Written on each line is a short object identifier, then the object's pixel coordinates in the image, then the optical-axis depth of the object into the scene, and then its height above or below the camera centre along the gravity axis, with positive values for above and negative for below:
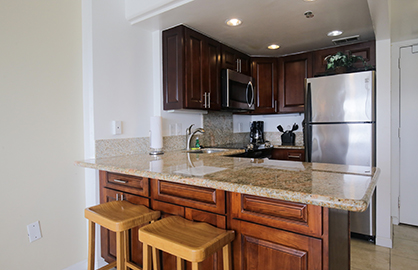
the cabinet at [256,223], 0.98 -0.43
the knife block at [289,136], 3.66 -0.11
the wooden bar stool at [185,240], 1.01 -0.48
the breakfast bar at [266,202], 0.95 -0.34
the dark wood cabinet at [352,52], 2.81 +0.89
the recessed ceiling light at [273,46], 3.05 +1.02
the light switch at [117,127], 2.14 +0.03
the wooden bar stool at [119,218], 1.35 -0.49
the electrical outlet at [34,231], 1.74 -0.70
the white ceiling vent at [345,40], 2.73 +0.99
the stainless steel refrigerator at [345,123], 2.43 +0.05
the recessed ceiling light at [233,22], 2.29 +1.00
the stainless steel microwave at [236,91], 2.84 +0.47
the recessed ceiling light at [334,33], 2.58 +1.00
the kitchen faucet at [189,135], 2.77 -0.06
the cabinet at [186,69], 2.39 +0.60
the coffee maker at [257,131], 3.95 -0.03
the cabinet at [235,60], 2.93 +0.87
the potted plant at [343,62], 2.62 +0.71
